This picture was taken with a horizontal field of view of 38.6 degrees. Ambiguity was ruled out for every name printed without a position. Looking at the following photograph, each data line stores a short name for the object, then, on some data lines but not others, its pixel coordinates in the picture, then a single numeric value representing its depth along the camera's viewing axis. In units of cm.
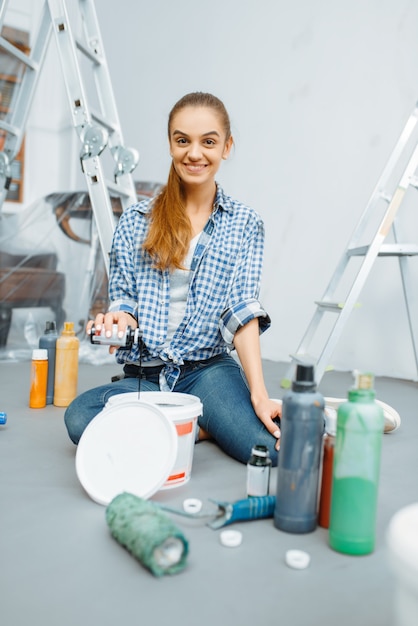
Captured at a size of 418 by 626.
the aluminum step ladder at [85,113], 208
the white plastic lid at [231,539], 90
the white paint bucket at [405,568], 48
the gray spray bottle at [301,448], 90
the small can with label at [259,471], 105
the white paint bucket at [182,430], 112
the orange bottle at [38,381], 174
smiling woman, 136
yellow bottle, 177
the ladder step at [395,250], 203
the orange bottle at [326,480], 94
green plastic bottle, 84
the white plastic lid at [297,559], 84
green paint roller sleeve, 80
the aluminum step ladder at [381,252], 194
